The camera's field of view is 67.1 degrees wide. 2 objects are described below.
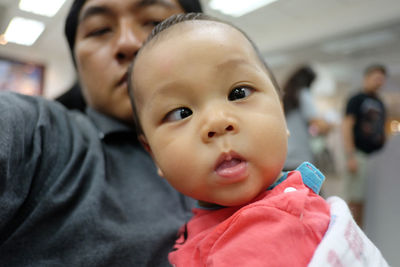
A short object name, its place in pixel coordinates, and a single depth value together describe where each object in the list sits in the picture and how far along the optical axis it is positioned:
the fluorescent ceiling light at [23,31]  4.41
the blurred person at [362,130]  2.95
